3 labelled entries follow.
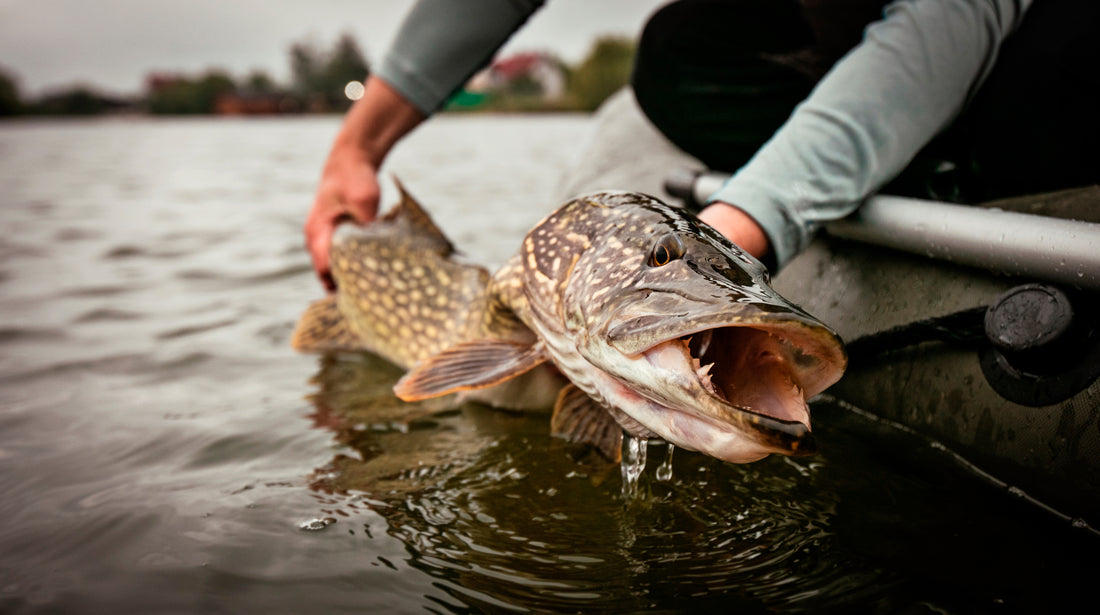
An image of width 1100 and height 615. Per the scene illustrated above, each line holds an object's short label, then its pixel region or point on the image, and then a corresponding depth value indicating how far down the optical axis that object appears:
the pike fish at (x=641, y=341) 0.40
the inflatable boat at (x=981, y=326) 0.48
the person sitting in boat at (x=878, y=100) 0.58
